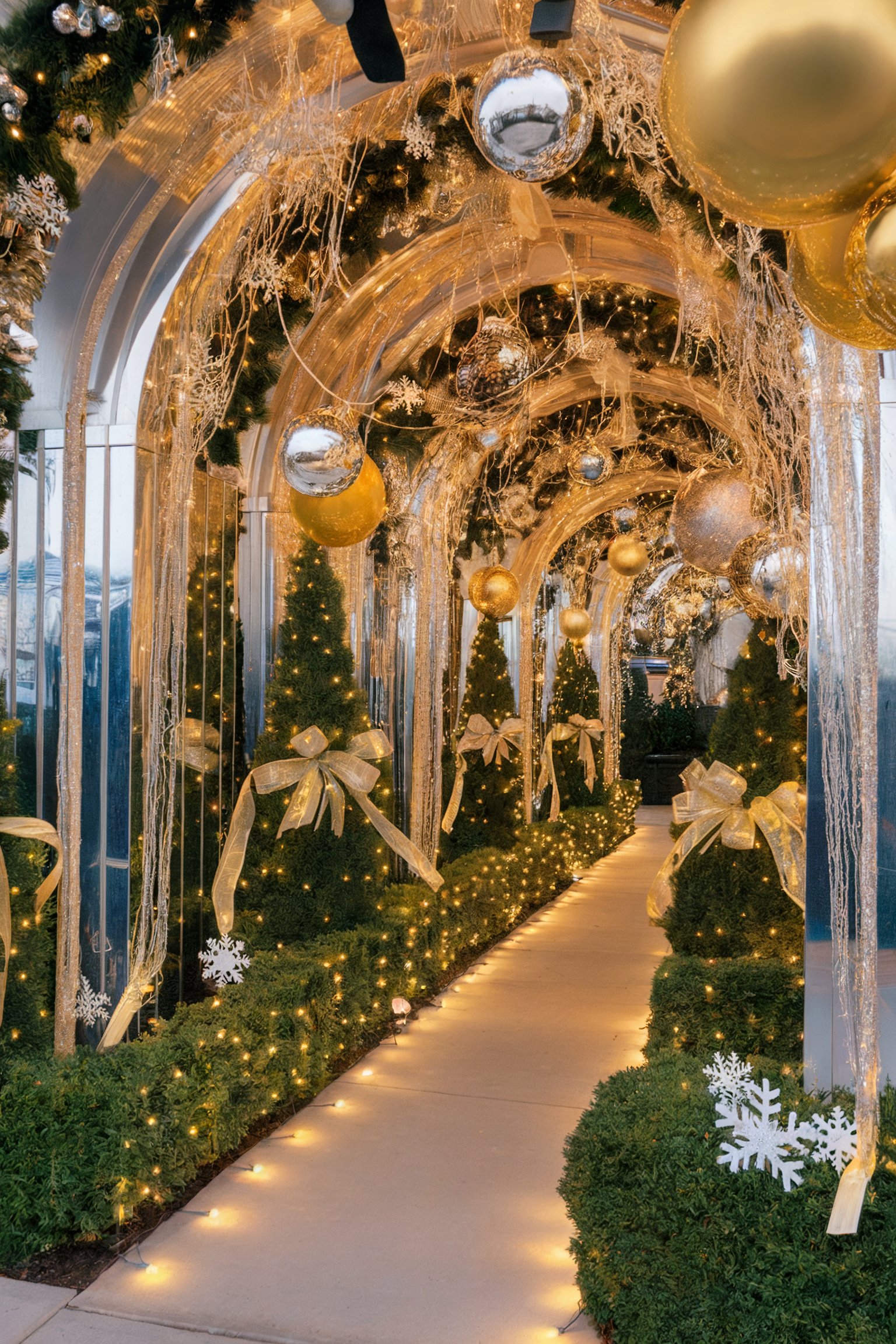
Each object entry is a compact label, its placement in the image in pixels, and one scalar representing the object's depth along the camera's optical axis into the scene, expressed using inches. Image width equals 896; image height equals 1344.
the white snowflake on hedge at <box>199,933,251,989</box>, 171.9
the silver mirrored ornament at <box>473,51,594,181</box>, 97.2
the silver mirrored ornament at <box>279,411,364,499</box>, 149.9
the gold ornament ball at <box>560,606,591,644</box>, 449.1
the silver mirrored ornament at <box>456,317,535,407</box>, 164.6
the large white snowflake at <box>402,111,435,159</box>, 150.7
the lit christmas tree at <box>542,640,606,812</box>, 452.4
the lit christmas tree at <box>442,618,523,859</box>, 314.2
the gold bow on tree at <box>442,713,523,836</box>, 301.4
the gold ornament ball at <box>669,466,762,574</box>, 201.2
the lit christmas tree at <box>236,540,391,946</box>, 178.2
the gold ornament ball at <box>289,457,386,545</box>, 168.9
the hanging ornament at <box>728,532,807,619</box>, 162.2
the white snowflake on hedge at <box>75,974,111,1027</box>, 143.6
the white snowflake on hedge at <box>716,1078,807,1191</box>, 90.4
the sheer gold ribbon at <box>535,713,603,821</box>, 442.9
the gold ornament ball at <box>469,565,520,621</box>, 312.5
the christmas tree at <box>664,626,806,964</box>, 165.9
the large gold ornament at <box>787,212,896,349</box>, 66.8
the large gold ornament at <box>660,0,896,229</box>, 54.9
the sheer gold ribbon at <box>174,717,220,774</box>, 173.3
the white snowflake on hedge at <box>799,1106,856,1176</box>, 90.0
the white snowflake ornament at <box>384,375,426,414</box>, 216.3
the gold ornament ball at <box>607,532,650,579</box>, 371.2
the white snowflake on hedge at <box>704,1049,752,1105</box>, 101.1
